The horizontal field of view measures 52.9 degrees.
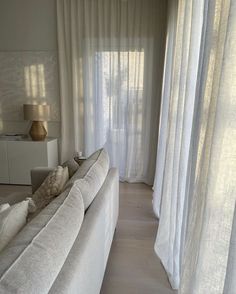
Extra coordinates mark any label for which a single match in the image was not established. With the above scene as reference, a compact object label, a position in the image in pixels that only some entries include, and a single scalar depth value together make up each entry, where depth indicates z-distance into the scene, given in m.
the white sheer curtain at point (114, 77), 3.50
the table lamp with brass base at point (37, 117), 3.54
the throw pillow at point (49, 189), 1.73
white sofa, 0.74
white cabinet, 3.56
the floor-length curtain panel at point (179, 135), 1.43
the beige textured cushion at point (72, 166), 2.10
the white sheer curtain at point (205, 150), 0.76
